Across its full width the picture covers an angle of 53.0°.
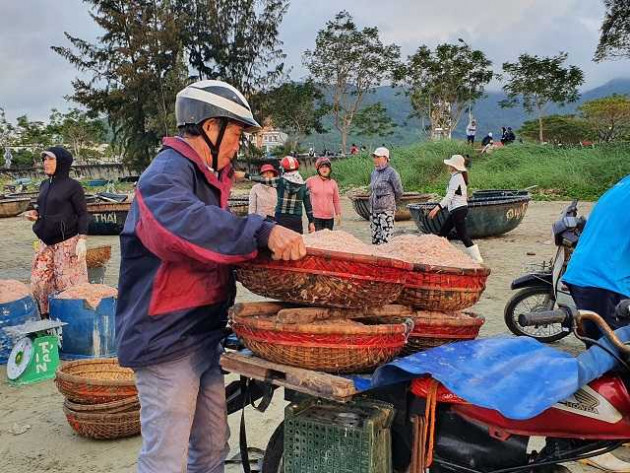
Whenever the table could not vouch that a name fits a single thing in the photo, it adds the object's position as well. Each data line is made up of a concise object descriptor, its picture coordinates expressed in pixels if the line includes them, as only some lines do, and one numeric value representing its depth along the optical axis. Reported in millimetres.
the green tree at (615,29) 26017
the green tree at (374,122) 47969
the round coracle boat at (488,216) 12617
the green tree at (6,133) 51031
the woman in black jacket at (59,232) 6211
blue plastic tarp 2080
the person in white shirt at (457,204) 9773
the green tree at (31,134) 51844
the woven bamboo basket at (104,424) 4039
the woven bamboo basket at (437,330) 2557
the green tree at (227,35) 38000
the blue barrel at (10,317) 5609
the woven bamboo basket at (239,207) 16484
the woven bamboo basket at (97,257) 8578
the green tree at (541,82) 38031
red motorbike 2186
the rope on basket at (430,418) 2312
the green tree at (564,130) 44594
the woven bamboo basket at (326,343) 2240
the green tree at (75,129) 54312
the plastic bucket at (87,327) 5539
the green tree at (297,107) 42531
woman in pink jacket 9586
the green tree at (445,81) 38281
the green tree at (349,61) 41125
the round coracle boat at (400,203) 16578
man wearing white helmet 2219
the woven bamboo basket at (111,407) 4035
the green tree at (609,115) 41062
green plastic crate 2350
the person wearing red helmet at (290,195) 8688
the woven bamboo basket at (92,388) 4059
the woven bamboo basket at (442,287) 2572
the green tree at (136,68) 35156
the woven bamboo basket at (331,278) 2256
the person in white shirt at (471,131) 32188
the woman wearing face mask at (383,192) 9477
